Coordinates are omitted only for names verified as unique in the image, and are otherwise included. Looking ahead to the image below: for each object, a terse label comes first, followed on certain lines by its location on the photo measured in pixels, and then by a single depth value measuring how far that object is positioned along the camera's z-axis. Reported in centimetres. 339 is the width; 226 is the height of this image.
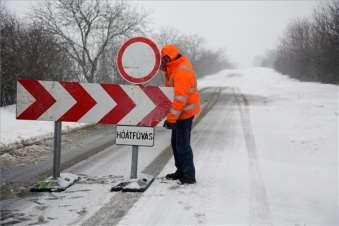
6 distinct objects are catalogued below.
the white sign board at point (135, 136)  591
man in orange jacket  578
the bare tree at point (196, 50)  5336
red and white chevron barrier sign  583
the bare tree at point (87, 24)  1909
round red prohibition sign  580
